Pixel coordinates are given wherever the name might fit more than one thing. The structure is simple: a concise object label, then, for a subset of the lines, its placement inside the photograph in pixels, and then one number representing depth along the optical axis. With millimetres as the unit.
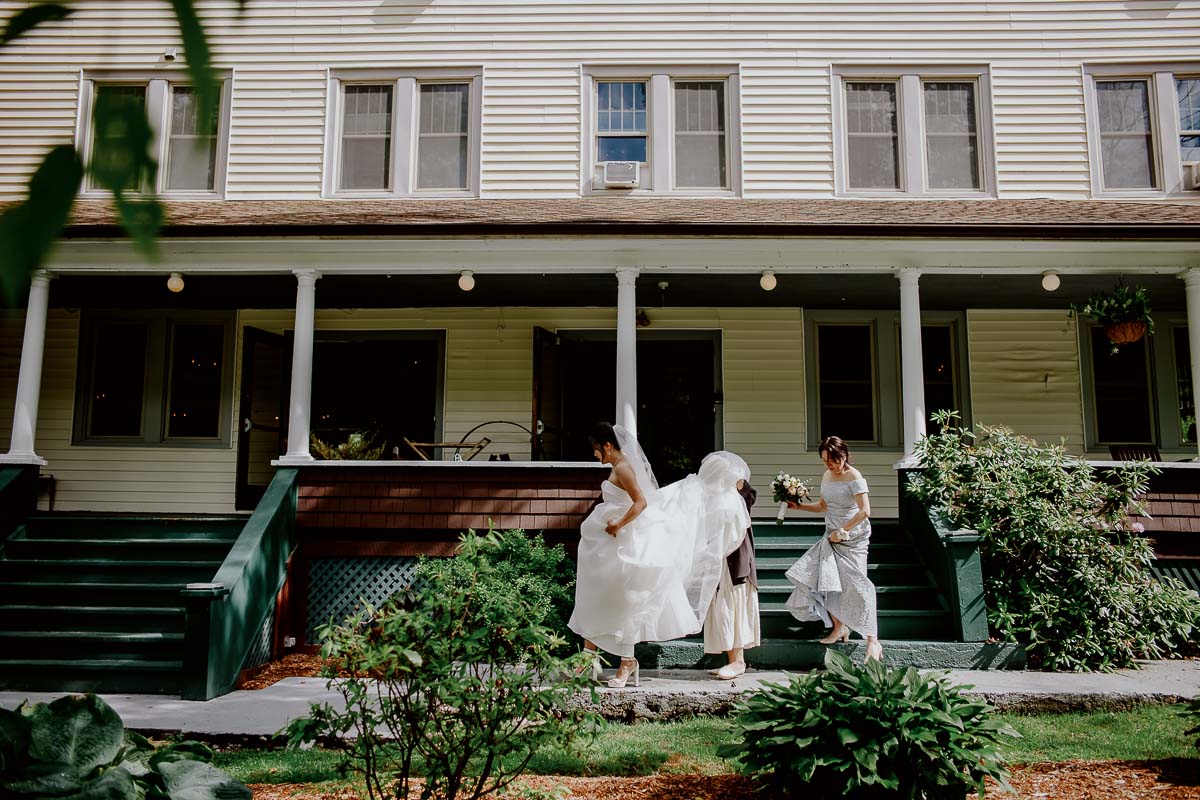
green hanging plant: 8836
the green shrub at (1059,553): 7004
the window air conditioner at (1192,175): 10242
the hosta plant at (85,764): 2771
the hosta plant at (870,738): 3525
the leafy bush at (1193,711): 4410
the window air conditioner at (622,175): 10523
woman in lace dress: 6793
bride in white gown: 6371
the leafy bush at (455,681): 3400
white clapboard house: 10391
